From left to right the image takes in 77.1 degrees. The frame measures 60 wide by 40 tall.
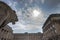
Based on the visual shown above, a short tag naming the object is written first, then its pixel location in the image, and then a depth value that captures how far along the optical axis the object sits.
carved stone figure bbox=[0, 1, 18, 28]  1.42
